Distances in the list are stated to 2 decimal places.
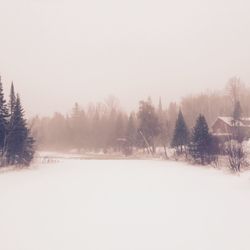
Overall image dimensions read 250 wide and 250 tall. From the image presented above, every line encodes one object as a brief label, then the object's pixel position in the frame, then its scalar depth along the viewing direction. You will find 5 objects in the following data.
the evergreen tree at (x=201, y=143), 29.36
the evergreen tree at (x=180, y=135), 38.38
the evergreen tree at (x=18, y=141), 29.59
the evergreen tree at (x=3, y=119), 29.54
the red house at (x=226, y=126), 42.06
